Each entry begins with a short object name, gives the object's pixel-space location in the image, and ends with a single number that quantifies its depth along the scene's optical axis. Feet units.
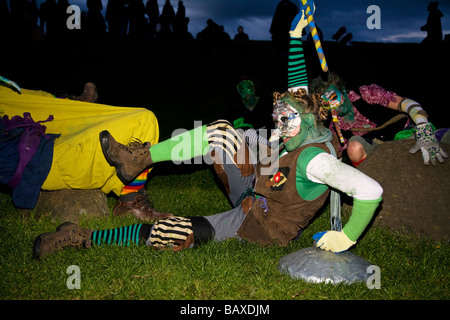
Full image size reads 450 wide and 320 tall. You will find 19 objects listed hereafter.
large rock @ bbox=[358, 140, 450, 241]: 12.10
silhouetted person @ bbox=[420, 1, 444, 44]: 42.29
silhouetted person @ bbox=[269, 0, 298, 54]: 41.45
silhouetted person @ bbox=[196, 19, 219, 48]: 59.10
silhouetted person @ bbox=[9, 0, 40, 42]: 42.29
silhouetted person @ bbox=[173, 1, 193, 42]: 58.85
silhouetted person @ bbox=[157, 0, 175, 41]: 58.39
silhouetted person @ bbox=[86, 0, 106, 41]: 47.38
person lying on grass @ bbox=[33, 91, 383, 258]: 8.77
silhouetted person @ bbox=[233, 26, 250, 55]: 59.11
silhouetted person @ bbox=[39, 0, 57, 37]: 47.32
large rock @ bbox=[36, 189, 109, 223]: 13.10
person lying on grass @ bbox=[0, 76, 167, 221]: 12.50
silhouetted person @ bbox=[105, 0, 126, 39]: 52.08
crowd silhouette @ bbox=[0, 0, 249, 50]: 42.96
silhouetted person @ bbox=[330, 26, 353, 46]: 53.66
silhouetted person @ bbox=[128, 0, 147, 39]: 53.72
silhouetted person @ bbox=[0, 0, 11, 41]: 41.93
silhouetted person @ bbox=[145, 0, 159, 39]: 55.93
